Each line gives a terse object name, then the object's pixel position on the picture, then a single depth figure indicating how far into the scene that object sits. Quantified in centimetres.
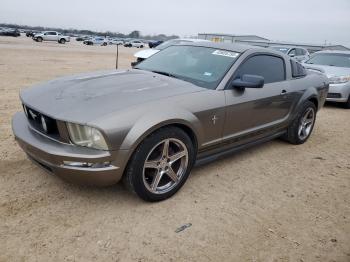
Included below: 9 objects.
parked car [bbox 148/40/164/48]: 2422
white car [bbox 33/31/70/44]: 4909
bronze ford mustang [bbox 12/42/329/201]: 273
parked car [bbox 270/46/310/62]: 1662
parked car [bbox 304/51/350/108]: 854
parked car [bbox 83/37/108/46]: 5772
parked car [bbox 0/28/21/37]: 5838
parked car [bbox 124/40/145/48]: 6196
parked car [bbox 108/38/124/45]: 7056
